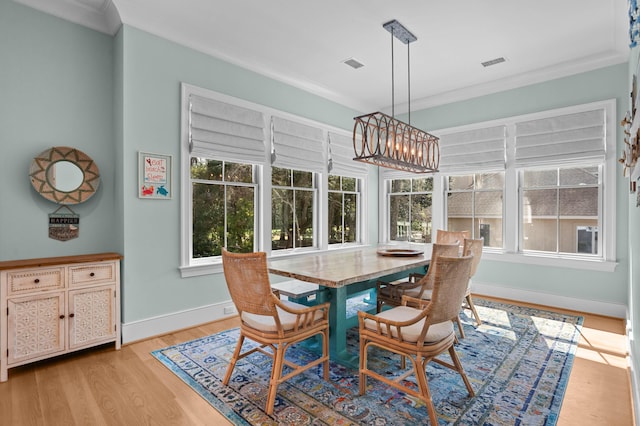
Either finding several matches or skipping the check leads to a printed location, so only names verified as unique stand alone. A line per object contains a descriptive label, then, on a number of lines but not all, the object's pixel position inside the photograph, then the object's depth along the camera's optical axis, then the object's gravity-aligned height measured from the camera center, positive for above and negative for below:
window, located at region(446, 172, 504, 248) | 4.94 +0.15
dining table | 2.47 -0.46
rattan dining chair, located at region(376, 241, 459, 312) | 2.87 -0.73
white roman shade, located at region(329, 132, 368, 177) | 5.31 +0.93
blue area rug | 2.05 -1.25
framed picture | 3.31 +0.39
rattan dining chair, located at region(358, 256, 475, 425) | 1.94 -0.74
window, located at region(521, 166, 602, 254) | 4.22 +0.07
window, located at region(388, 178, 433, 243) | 5.75 +0.09
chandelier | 3.02 +0.68
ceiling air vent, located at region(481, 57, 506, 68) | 4.11 +1.93
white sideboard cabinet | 2.52 -0.76
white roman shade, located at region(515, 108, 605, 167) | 4.07 +0.98
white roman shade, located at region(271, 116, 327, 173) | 4.45 +0.97
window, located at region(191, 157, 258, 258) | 3.83 +0.09
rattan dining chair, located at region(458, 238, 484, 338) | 3.36 -0.36
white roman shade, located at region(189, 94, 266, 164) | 3.67 +0.98
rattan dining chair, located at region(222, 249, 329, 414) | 2.09 -0.72
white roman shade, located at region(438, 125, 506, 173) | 4.82 +0.98
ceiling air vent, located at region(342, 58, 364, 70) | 4.15 +1.93
